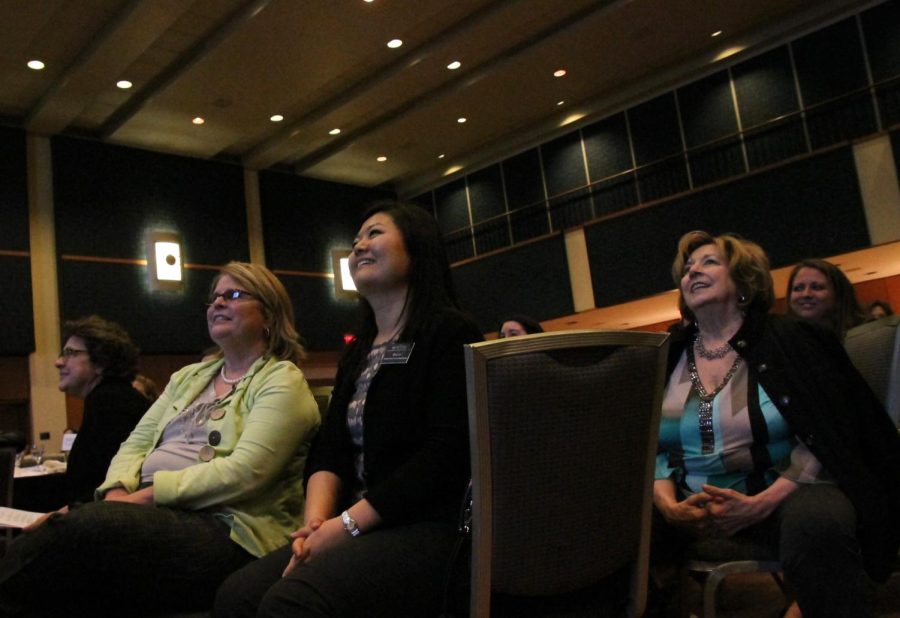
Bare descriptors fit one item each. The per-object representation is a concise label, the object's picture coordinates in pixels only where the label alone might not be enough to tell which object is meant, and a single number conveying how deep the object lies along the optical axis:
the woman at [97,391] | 2.30
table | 3.49
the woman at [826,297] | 3.01
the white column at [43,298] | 8.52
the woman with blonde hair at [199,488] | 1.46
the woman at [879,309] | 3.34
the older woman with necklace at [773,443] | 1.51
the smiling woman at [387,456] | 1.27
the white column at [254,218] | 10.60
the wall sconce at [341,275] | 10.19
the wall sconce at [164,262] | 9.09
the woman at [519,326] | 4.50
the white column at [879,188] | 7.39
